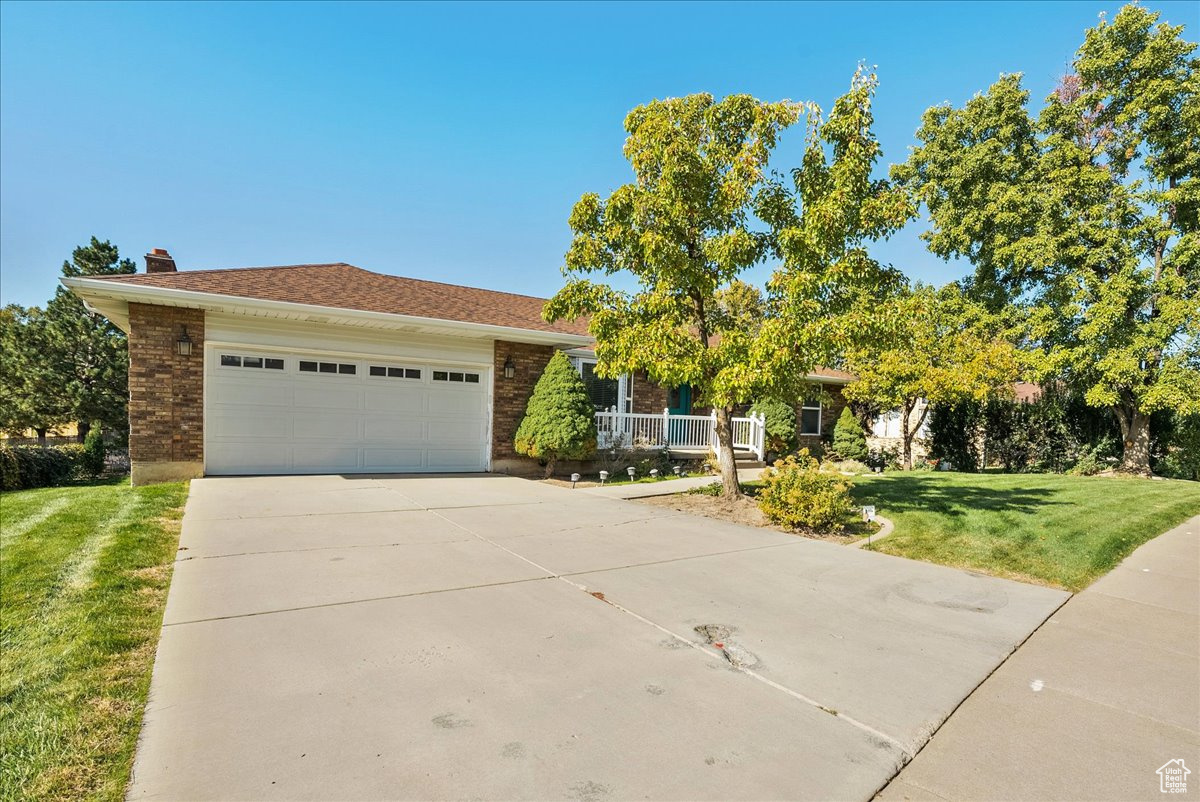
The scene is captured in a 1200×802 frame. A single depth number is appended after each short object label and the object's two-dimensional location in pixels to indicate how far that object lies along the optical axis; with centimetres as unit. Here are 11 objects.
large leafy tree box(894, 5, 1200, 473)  1428
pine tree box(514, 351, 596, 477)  1105
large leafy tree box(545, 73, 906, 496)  733
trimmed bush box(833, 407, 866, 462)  1717
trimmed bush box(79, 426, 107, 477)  1262
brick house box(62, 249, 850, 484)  936
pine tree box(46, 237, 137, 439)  1788
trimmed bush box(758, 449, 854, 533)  705
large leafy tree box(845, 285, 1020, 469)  1445
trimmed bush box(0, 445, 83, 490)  1073
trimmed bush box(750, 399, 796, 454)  1591
